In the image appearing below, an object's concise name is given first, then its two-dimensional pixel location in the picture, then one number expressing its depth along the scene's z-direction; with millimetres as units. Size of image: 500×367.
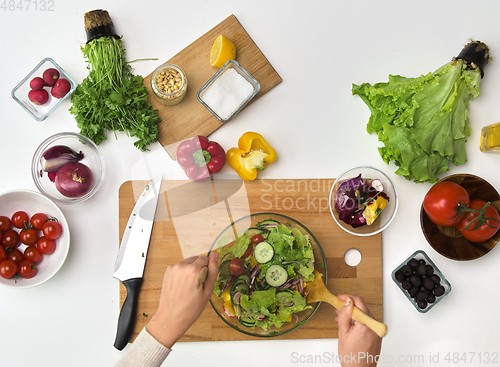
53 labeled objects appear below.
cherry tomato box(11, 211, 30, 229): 1411
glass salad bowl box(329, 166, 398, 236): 1428
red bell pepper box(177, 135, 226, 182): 1394
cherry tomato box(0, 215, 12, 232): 1406
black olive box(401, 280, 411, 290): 1373
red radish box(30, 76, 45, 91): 1442
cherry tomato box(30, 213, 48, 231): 1403
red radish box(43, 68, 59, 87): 1453
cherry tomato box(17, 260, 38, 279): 1379
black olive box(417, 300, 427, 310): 1385
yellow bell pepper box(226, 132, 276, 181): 1406
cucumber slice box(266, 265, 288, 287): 1273
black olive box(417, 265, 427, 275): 1366
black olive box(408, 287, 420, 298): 1383
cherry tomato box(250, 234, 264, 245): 1342
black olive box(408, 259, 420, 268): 1396
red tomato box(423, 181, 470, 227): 1314
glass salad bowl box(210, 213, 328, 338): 1341
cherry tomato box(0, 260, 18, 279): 1349
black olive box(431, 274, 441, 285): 1371
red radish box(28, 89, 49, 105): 1450
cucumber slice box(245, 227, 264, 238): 1353
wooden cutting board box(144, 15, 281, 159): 1478
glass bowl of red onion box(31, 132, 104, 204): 1384
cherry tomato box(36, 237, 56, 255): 1402
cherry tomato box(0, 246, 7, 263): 1368
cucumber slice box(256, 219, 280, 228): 1390
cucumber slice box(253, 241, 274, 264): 1288
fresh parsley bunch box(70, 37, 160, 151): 1398
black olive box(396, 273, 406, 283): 1382
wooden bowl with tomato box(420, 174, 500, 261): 1362
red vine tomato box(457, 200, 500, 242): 1319
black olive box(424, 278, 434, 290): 1359
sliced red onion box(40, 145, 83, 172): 1410
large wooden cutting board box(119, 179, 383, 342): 1437
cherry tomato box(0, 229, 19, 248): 1400
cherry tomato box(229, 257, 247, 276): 1312
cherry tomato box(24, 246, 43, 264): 1396
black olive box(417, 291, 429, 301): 1363
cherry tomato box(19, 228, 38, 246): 1404
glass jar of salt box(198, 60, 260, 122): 1429
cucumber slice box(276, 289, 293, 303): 1271
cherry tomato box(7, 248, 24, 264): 1396
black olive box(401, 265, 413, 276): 1378
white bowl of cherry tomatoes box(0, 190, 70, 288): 1382
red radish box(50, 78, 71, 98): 1438
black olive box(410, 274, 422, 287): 1368
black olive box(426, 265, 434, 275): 1370
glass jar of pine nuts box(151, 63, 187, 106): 1404
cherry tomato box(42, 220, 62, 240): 1384
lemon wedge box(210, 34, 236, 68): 1431
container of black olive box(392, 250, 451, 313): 1368
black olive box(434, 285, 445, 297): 1360
